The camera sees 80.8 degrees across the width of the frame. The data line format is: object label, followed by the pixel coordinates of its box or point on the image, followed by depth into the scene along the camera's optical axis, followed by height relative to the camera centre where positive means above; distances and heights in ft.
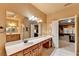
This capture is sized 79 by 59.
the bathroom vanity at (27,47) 3.28 -1.49
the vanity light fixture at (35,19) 5.29 +1.26
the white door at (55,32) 6.49 -0.51
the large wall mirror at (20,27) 3.77 +0.24
